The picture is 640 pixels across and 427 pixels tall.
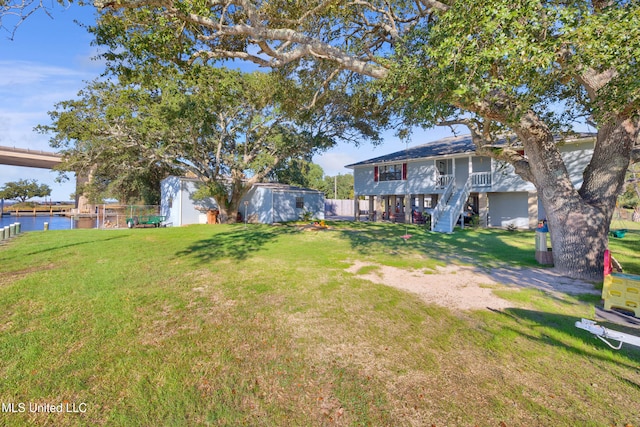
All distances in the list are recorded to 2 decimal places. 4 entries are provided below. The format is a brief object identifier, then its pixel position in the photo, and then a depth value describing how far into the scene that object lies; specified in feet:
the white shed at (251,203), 73.20
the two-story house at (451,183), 54.34
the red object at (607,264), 16.79
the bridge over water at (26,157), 147.08
